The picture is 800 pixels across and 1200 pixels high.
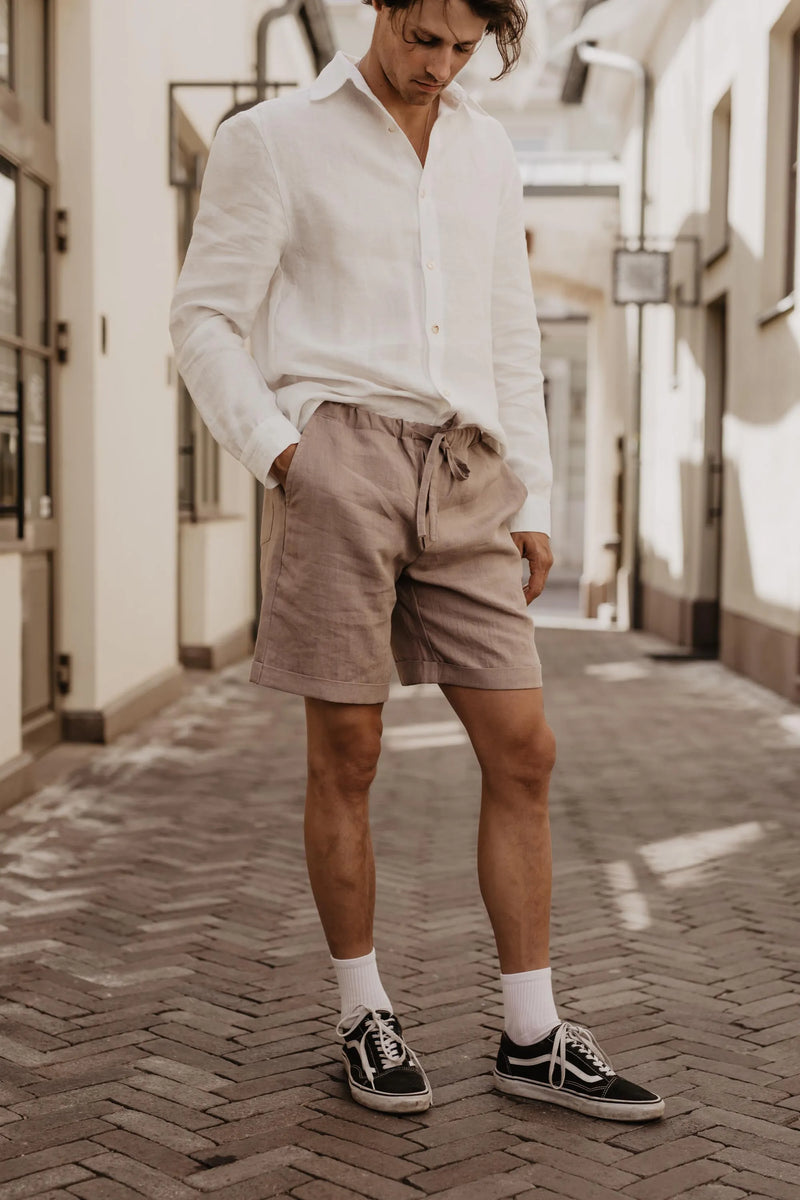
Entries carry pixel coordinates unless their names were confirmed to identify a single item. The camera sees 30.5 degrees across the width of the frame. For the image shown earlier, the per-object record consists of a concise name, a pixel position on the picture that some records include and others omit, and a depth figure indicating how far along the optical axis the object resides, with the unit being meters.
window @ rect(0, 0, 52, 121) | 5.66
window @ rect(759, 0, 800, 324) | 8.91
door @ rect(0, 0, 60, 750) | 5.48
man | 2.42
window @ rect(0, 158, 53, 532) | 5.46
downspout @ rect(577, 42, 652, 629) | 14.37
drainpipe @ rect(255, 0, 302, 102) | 9.24
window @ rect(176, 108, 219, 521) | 9.17
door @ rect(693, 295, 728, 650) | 11.61
